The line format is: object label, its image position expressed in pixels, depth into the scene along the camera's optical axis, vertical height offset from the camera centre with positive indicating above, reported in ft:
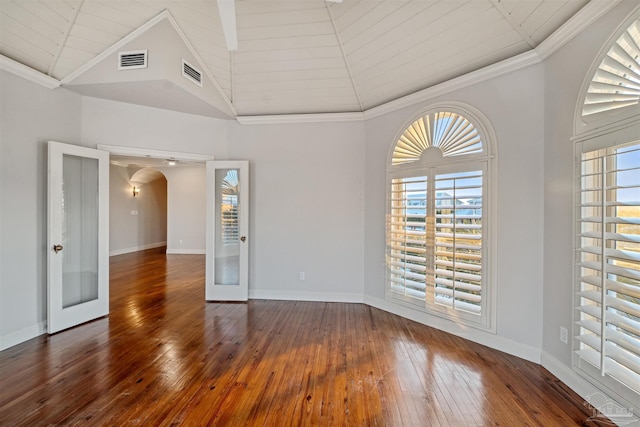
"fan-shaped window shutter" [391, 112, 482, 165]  9.59 +3.04
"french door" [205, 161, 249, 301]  13.60 -0.92
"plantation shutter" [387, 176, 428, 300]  10.89 -1.01
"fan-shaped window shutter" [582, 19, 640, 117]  5.65 +3.15
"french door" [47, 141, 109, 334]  9.78 -0.92
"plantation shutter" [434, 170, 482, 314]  9.31 -0.98
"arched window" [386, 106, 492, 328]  9.29 -0.11
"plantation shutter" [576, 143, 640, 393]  5.52 -1.16
